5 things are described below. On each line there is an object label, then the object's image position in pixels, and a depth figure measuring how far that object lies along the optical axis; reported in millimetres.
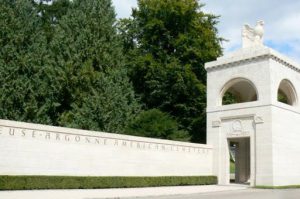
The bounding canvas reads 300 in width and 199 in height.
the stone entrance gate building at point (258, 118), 25094
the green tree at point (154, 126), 28906
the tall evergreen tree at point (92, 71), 30272
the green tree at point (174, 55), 36188
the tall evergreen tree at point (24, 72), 28422
